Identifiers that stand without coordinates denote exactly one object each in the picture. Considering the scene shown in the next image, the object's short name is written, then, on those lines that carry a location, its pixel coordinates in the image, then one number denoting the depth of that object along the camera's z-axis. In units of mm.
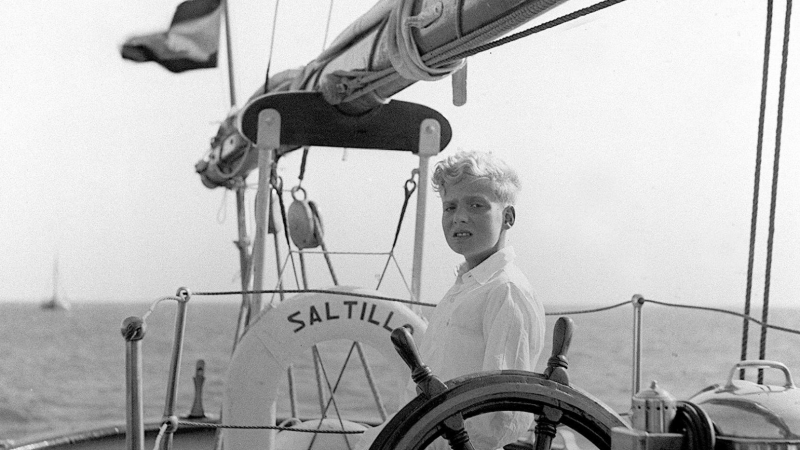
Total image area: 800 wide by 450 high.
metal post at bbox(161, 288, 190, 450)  2812
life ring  3355
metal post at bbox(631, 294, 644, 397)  2815
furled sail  2236
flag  4844
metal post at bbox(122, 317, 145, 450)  2260
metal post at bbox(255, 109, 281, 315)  3568
